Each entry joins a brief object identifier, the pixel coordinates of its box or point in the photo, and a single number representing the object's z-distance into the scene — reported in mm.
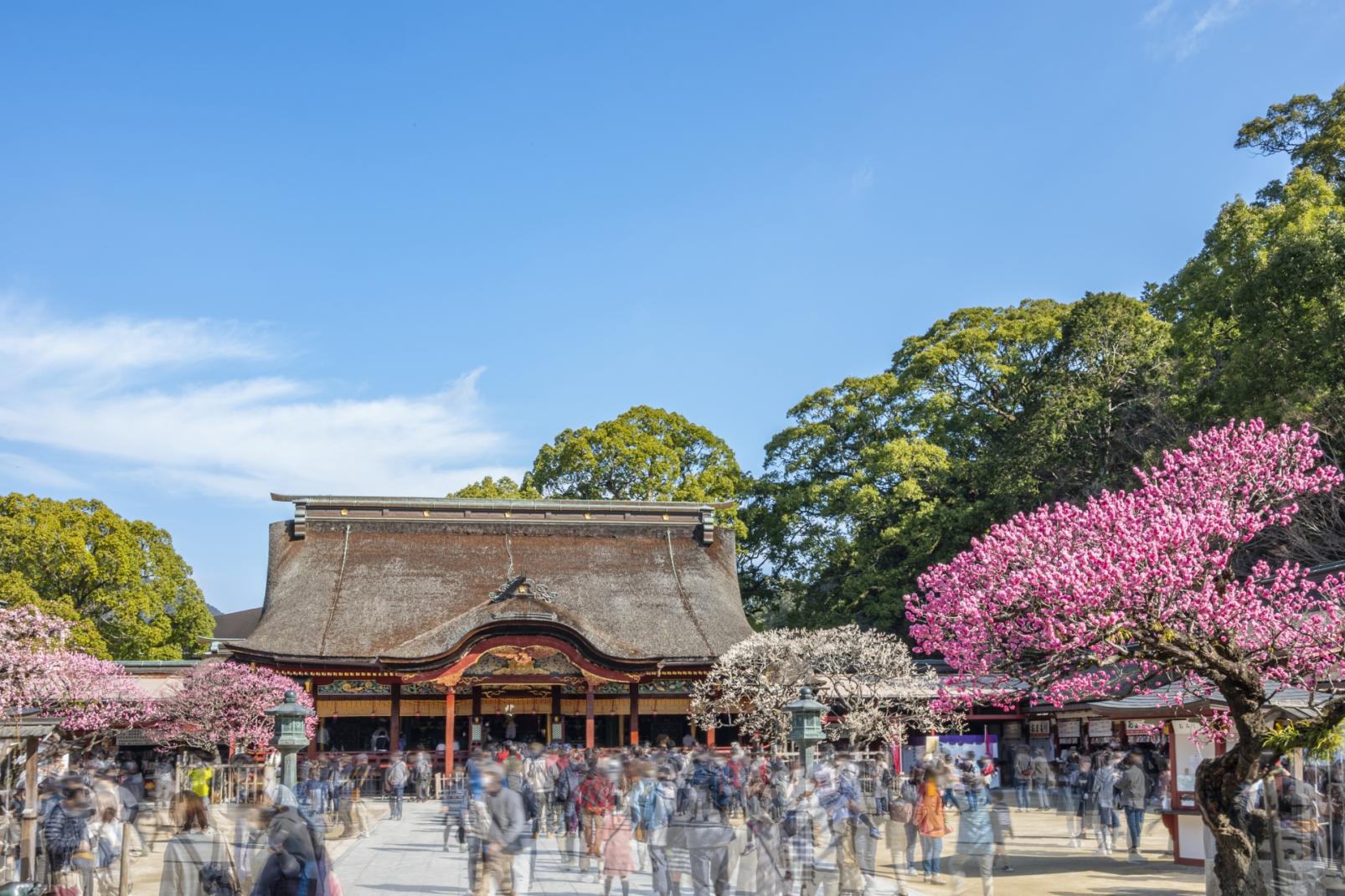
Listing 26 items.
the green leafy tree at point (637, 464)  48125
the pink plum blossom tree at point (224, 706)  27578
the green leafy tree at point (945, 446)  33688
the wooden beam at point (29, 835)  13219
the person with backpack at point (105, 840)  13406
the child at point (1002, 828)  15984
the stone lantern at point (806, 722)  20516
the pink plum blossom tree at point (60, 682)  24469
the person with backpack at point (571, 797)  18594
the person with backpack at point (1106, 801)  17984
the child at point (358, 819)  21656
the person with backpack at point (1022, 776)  28059
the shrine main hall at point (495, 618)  31375
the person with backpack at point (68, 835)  11711
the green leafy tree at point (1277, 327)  24672
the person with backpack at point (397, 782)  24844
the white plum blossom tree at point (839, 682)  27703
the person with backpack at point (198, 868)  9602
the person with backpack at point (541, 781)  21500
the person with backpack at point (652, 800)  15725
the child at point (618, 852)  13172
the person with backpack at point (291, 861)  8930
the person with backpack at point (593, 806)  15852
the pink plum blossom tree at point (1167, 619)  11844
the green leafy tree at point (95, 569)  36562
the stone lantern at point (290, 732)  18906
